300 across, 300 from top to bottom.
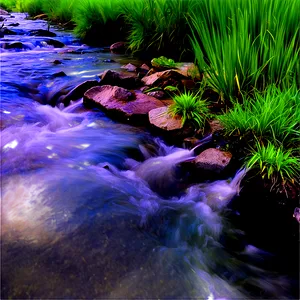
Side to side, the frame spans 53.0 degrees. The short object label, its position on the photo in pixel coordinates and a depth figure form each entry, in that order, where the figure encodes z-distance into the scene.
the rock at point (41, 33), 8.98
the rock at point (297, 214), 2.05
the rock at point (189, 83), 3.85
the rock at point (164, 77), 4.08
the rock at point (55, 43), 7.89
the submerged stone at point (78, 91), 4.34
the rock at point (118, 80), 4.36
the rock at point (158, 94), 3.91
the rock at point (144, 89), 4.12
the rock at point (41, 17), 12.98
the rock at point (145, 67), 5.25
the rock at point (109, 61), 6.15
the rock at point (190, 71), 3.92
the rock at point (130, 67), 5.25
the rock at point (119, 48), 7.08
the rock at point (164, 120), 3.10
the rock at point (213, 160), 2.52
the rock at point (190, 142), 2.95
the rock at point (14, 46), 7.39
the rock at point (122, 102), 3.53
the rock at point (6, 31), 9.19
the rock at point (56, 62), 6.14
